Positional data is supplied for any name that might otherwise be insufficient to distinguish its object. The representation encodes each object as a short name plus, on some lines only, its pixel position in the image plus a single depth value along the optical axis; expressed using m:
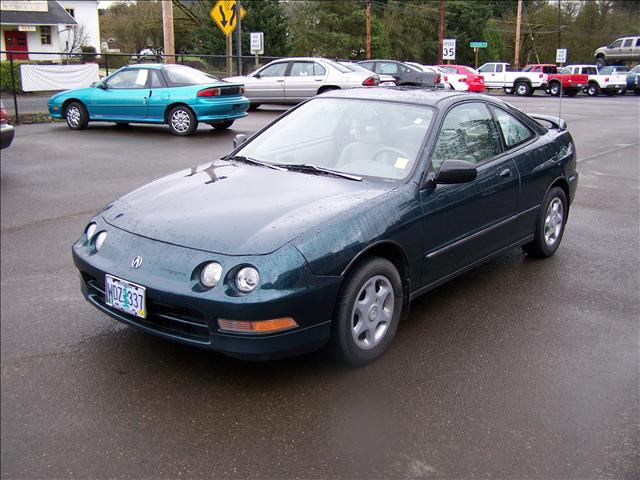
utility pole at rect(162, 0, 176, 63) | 19.48
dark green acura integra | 3.29
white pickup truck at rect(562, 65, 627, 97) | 36.69
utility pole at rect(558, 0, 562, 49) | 34.12
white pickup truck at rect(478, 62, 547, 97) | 36.28
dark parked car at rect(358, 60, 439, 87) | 24.50
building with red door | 46.94
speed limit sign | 34.75
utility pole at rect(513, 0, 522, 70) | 47.25
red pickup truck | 35.91
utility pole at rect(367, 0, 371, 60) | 42.75
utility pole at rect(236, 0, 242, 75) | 20.97
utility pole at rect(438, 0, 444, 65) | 40.41
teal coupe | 13.39
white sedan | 18.05
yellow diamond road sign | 19.92
